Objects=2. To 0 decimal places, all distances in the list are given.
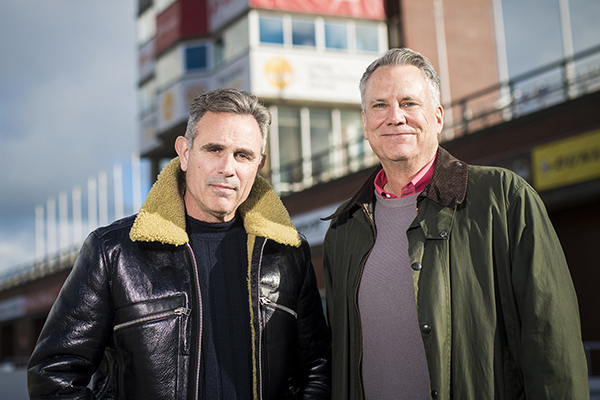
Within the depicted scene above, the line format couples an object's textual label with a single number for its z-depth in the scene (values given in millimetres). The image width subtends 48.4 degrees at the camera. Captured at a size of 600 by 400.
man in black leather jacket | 3148
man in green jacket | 2938
